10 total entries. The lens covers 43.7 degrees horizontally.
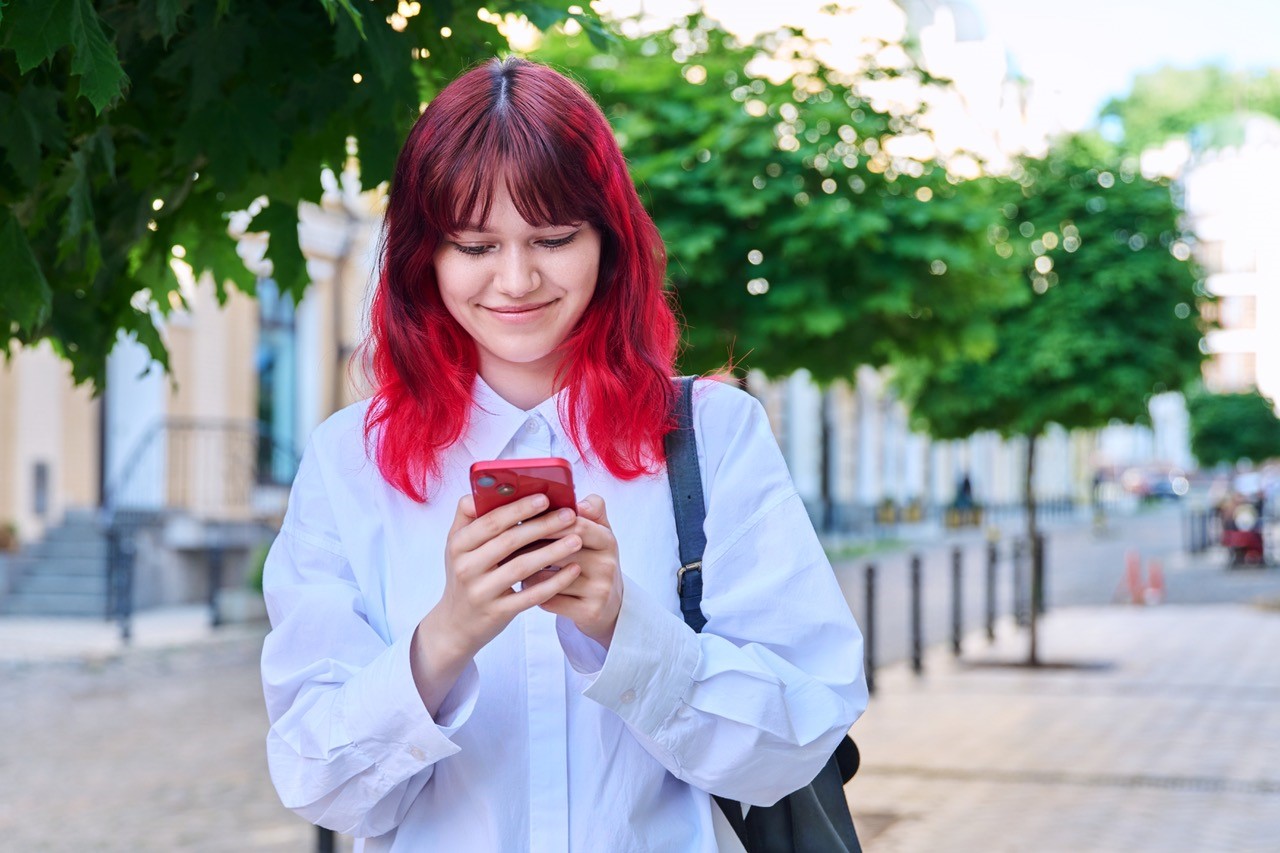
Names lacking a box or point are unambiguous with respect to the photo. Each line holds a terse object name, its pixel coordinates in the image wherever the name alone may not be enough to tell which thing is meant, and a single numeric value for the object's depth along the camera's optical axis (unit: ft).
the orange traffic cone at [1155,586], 72.28
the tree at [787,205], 25.02
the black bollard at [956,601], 47.97
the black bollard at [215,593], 52.37
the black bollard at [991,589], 52.35
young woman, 5.81
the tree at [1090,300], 43.62
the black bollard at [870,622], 36.04
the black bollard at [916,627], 43.04
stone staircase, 55.67
